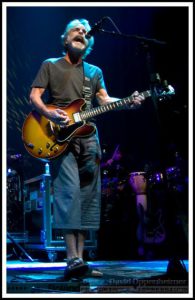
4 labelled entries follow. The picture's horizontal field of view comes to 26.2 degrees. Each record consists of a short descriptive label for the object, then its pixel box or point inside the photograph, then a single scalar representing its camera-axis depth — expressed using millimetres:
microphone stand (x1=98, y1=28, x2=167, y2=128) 2918
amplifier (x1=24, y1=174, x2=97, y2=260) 4992
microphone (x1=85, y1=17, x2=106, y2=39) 3080
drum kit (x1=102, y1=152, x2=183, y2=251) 5406
